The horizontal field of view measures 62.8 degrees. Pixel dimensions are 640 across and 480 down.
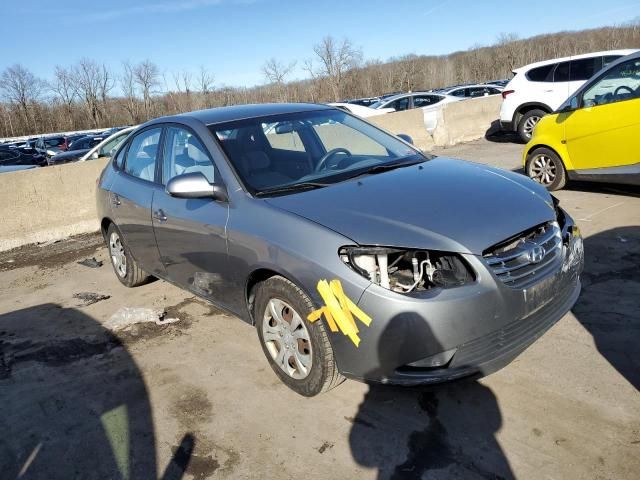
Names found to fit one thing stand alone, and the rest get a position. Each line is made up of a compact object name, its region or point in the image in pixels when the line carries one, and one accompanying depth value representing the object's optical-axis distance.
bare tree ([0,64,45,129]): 67.69
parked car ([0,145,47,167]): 15.69
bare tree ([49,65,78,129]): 69.88
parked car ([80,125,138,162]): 10.27
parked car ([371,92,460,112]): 18.31
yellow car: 6.12
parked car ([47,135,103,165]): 16.70
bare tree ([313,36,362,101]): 78.56
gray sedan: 2.58
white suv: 11.79
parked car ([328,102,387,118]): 15.61
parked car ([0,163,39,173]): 11.81
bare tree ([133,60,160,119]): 74.19
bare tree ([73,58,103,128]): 71.39
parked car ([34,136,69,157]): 23.72
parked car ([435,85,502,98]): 23.28
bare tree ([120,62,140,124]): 71.62
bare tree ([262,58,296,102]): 77.05
